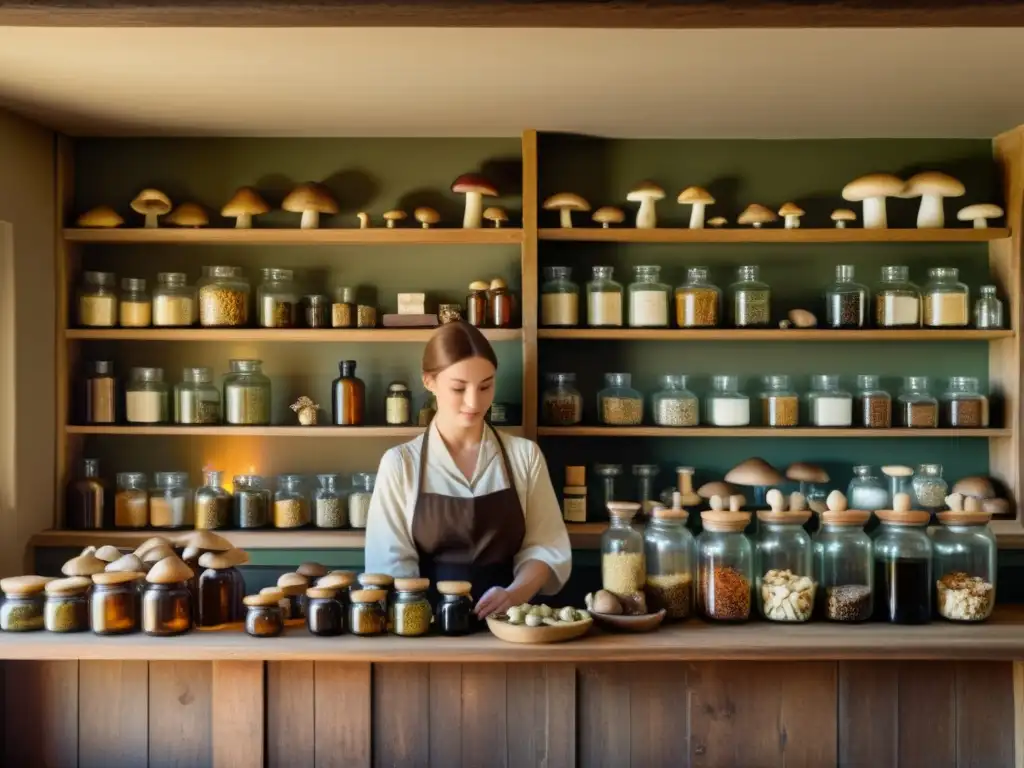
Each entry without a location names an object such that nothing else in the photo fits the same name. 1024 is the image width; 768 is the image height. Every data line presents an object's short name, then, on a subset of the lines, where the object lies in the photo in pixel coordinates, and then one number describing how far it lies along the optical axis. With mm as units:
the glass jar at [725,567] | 2408
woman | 2736
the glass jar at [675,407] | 3545
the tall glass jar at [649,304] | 3541
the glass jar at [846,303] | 3559
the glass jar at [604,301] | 3549
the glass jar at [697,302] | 3545
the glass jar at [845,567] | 2412
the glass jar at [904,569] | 2416
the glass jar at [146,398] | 3602
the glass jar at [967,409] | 3572
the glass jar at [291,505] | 3547
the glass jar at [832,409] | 3561
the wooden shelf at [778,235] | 3537
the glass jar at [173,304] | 3543
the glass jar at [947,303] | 3547
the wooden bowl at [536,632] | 2213
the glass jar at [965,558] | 2449
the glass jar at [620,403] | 3570
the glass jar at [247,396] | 3559
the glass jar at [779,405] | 3564
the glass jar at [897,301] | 3535
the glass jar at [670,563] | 2467
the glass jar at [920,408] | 3562
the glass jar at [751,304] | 3549
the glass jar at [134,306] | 3592
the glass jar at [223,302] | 3533
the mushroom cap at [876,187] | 3488
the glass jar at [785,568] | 2404
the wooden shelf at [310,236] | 3531
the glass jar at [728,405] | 3561
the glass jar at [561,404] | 3564
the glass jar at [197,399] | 3576
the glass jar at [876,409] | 3561
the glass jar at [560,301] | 3557
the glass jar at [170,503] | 3580
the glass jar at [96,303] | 3580
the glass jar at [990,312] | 3566
